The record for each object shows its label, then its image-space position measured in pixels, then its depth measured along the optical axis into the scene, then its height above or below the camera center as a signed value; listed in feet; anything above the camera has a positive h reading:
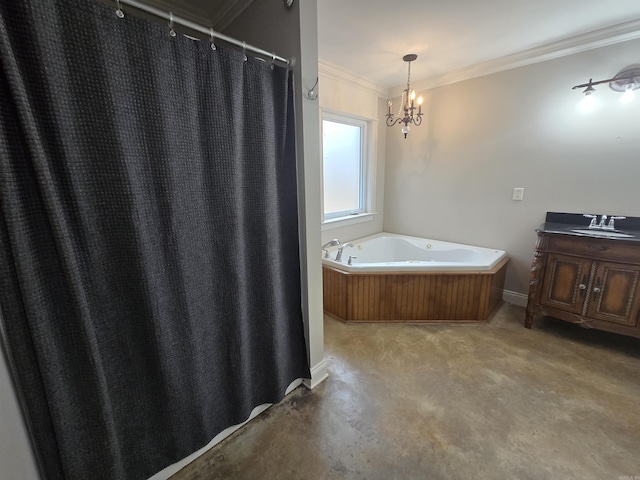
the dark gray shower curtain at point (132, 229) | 2.49 -0.48
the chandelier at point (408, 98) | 7.30 +2.37
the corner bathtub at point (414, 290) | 7.63 -3.06
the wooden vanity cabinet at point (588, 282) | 5.88 -2.34
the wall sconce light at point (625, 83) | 6.29 +2.31
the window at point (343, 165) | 9.67 +0.71
